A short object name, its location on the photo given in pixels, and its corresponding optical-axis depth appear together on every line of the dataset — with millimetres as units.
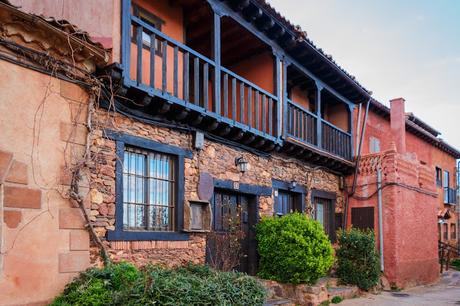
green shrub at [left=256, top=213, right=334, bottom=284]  9555
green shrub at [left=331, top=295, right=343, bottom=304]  10578
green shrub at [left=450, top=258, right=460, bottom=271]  21859
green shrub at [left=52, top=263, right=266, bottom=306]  5859
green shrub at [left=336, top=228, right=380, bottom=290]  12016
